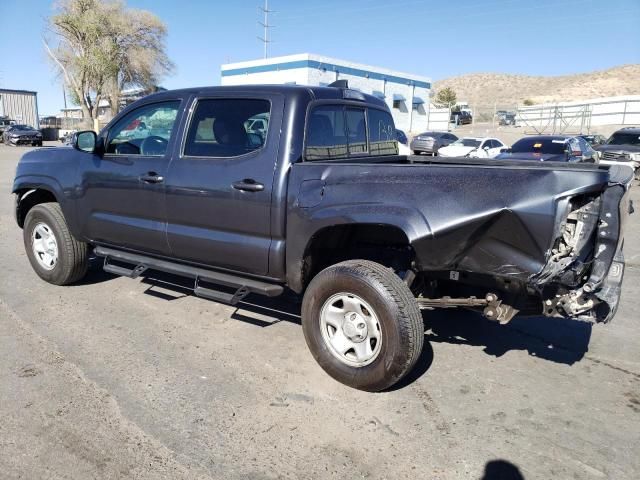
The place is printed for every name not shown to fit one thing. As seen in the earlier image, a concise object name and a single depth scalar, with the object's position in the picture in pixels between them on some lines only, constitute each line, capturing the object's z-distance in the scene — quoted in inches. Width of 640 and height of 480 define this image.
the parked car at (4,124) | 1598.2
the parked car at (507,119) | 1807.3
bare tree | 1688.0
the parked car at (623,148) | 633.6
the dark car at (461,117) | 1934.1
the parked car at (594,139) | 985.9
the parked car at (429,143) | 1015.6
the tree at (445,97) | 2613.2
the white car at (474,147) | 859.4
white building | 1494.8
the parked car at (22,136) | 1430.9
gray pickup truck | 114.3
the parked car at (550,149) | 577.0
